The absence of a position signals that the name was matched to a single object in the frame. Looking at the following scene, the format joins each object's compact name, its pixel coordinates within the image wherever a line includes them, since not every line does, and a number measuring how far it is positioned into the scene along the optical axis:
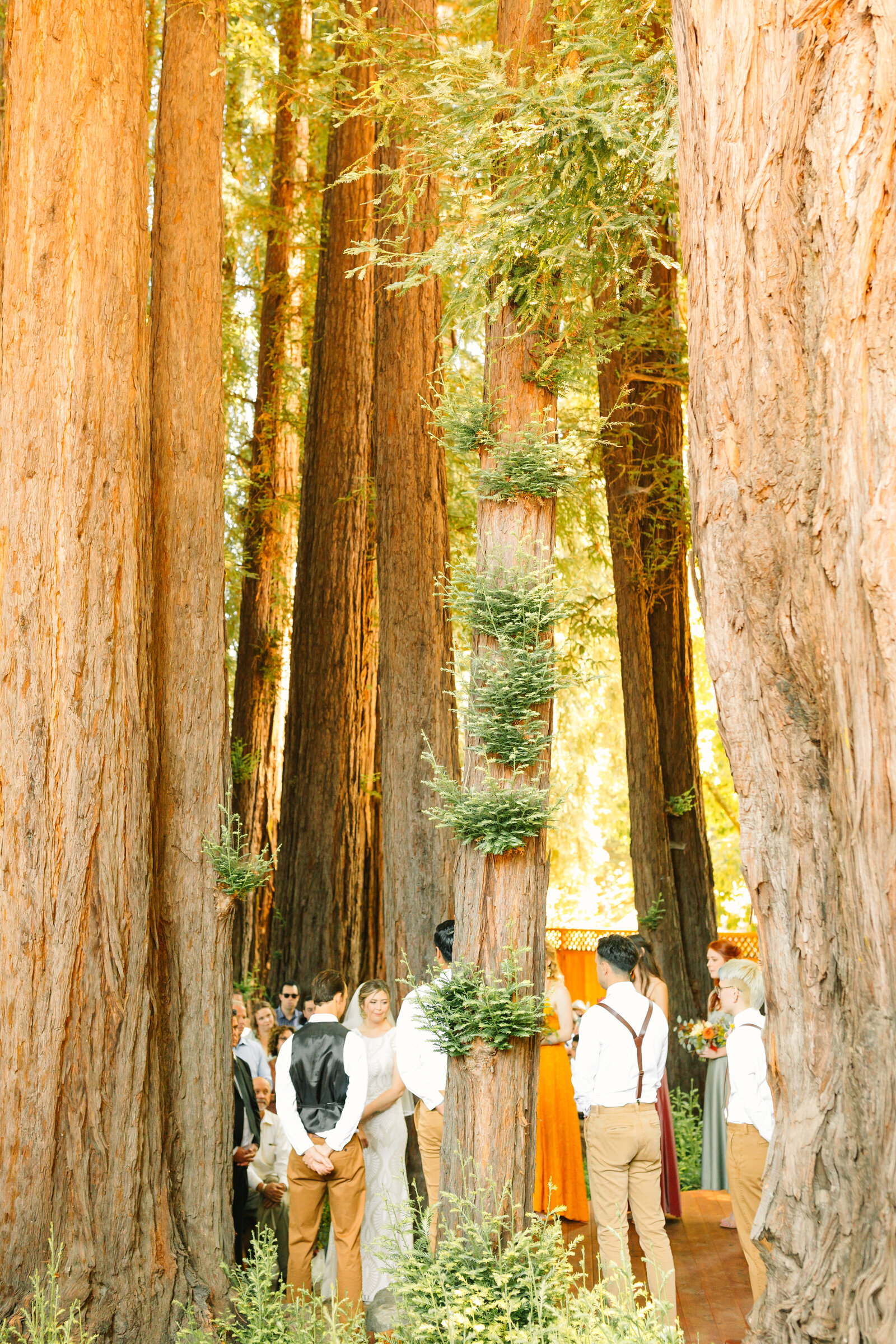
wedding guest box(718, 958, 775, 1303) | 5.35
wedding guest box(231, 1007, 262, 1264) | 6.11
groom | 5.61
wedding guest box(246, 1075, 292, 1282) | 6.46
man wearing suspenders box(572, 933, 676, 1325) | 5.48
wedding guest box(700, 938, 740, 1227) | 7.90
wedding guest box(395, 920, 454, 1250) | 5.79
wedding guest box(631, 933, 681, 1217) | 7.84
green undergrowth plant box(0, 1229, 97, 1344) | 4.18
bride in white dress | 6.29
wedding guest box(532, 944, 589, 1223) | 8.23
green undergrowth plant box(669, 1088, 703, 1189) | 9.42
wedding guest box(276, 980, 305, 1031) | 8.77
